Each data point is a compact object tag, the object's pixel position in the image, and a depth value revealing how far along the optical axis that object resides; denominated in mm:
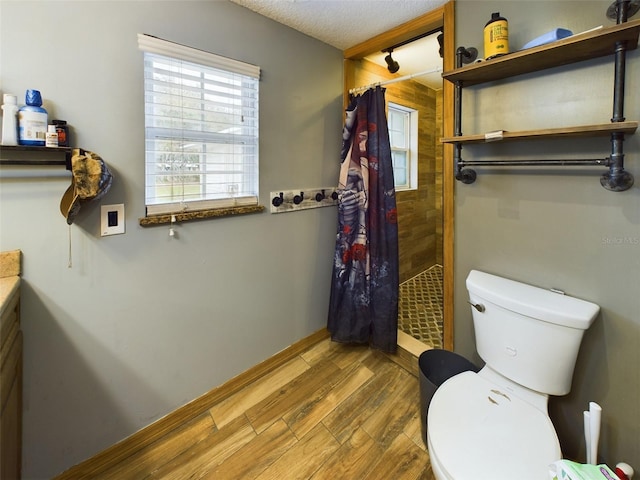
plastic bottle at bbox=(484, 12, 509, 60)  1196
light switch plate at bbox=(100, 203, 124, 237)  1221
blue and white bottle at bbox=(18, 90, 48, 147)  979
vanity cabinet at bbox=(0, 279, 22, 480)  855
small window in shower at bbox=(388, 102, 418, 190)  3133
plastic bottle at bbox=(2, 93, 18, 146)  958
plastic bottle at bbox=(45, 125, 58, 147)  1017
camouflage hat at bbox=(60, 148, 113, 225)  1047
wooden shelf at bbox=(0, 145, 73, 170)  980
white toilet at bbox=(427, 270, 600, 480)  919
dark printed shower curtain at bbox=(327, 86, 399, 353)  1893
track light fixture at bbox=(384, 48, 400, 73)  2070
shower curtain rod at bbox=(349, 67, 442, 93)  1540
